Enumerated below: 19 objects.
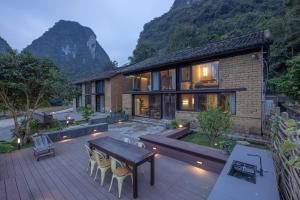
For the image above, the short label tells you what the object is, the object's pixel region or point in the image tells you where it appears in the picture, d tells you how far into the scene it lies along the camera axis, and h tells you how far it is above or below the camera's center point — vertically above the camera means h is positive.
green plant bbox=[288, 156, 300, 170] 1.29 -0.56
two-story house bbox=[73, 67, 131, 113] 17.64 +1.09
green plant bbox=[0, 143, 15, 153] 6.65 -2.18
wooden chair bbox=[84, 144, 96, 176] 4.51 -1.81
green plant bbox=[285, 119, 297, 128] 1.78 -0.30
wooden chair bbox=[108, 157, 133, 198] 3.67 -1.88
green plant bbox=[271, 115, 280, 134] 4.31 -0.75
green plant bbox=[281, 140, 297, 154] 1.45 -0.47
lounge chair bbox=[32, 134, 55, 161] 5.81 -1.88
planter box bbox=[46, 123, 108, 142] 7.86 -1.86
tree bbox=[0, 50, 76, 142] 6.61 +0.73
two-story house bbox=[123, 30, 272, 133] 8.18 +1.14
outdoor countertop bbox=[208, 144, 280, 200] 2.38 -1.55
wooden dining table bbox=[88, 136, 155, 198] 3.59 -1.46
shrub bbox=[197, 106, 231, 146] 5.83 -0.89
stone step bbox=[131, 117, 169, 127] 11.99 -1.88
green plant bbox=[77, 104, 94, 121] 13.62 -1.17
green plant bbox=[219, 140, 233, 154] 4.82 -1.55
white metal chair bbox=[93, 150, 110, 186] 4.14 -1.83
